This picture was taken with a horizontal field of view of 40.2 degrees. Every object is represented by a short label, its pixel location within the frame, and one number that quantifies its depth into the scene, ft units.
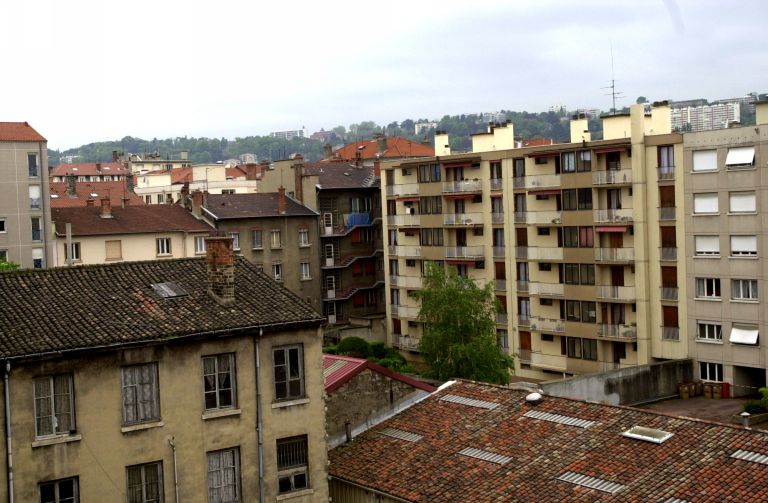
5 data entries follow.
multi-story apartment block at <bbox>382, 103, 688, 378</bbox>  237.04
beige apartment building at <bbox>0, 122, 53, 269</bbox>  298.56
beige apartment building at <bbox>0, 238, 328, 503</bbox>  98.99
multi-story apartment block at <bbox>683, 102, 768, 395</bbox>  219.82
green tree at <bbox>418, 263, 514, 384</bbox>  210.18
